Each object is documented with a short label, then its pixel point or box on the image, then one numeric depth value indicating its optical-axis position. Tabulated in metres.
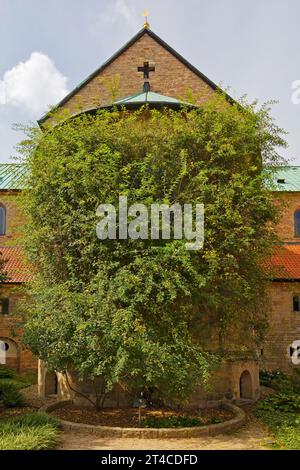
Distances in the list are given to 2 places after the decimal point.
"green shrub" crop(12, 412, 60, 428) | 11.27
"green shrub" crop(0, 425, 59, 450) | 9.58
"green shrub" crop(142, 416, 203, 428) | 12.29
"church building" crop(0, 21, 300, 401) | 16.25
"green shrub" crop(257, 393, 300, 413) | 14.79
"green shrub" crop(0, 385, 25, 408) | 14.60
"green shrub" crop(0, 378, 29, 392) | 15.26
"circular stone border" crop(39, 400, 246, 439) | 11.55
